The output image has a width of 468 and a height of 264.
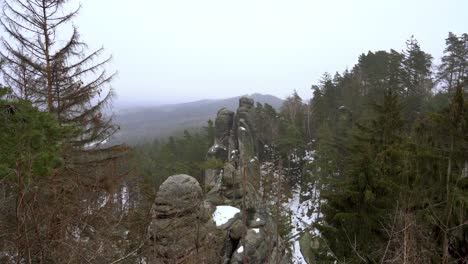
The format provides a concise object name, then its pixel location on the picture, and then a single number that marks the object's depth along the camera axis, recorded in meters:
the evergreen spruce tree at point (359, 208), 10.88
